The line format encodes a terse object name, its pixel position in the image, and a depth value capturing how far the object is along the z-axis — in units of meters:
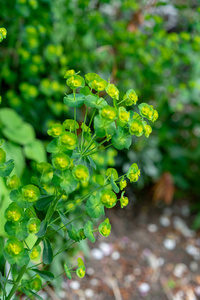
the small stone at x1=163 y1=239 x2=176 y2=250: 2.23
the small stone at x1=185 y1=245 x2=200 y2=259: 2.21
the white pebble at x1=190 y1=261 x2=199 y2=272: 2.10
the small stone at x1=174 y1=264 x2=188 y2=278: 2.04
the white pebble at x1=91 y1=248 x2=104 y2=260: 1.96
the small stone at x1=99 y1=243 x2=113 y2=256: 2.02
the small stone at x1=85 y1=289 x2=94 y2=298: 1.73
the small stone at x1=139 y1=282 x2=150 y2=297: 1.86
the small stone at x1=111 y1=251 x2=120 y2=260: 2.02
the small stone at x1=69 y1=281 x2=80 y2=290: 1.72
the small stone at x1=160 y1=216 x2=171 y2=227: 2.40
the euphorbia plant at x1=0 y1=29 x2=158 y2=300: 0.71
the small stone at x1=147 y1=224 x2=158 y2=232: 2.33
